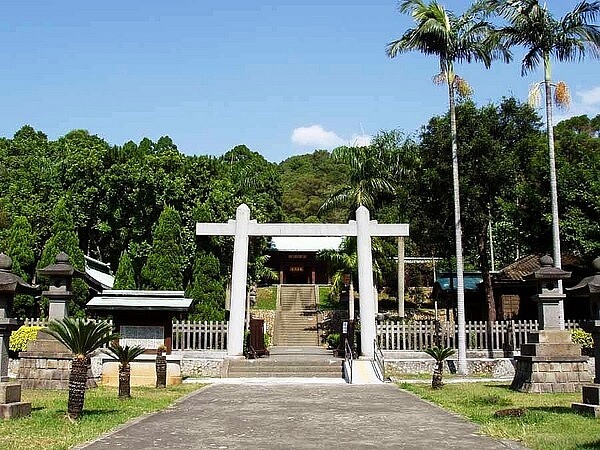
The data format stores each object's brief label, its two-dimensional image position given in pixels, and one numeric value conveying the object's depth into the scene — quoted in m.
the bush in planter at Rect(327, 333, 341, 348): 30.42
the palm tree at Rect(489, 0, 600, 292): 22.66
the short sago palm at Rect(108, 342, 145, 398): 14.80
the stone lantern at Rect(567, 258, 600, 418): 11.77
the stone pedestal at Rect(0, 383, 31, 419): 11.36
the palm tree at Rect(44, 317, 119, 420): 11.24
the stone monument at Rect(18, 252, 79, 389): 17.56
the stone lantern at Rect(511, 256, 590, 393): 16.38
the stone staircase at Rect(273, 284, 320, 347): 37.28
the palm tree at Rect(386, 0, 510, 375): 23.28
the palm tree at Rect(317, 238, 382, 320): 32.53
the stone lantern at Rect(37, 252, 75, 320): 17.92
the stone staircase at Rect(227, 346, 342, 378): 22.19
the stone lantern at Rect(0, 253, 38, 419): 11.51
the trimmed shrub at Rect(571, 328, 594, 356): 22.50
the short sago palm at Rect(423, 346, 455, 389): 17.91
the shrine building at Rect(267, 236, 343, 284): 53.09
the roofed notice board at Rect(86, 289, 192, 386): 20.52
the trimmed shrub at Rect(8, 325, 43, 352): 21.72
